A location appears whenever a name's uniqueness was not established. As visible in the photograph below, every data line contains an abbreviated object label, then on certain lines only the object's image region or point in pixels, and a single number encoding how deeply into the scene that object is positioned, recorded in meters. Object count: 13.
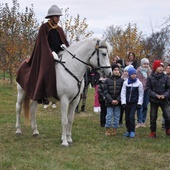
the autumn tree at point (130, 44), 27.30
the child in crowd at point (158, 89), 6.67
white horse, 5.96
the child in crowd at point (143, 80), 8.17
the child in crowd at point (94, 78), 9.73
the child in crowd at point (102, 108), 8.21
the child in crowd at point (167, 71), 7.27
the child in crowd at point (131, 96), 6.89
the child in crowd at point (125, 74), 7.80
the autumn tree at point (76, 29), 20.44
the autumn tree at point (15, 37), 18.53
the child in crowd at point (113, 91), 7.12
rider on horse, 6.00
